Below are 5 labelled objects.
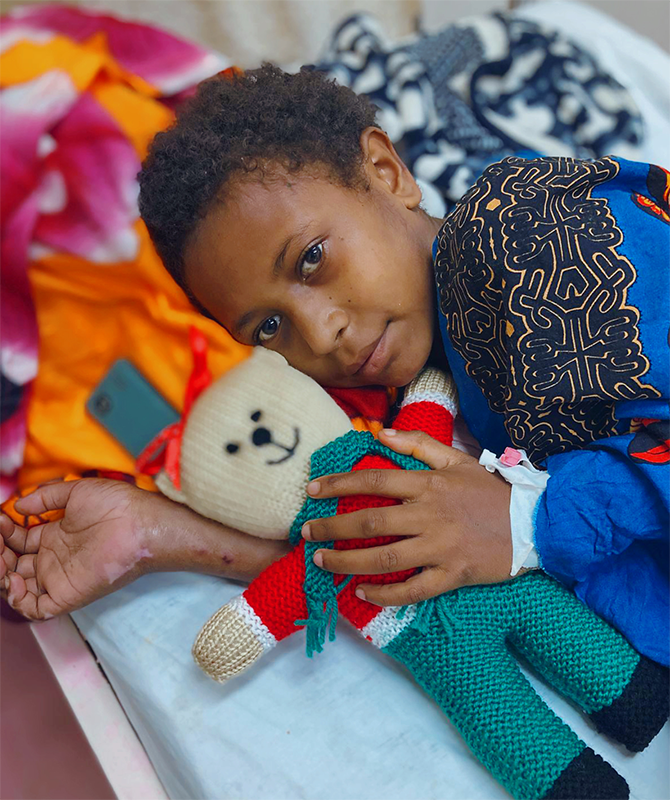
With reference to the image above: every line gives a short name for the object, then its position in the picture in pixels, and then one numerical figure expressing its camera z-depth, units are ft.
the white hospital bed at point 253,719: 2.23
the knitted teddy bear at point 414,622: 2.06
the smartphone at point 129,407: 3.28
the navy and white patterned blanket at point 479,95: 3.85
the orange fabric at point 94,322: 3.21
